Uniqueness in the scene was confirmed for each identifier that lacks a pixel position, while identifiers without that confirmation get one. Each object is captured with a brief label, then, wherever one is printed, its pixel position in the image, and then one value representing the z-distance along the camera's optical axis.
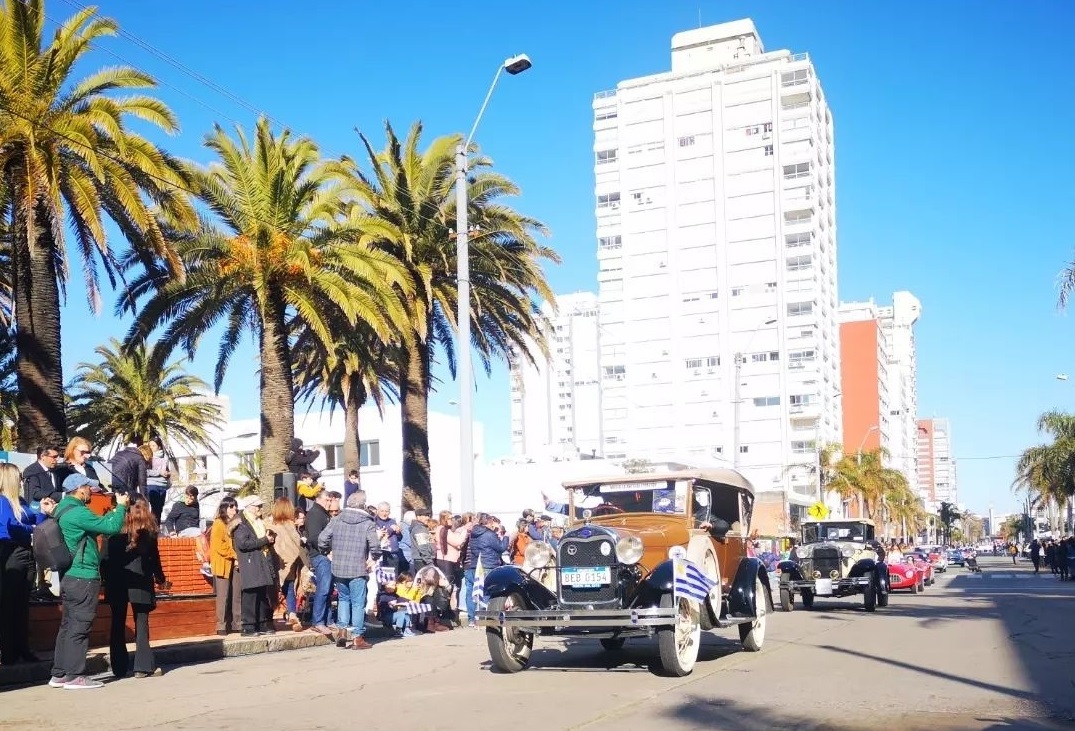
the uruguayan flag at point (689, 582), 11.28
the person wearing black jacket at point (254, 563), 14.40
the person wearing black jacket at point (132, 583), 11.48
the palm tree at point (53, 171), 18.39
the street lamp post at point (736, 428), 44.53
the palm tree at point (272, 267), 22.61
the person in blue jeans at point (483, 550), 19.11
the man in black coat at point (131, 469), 15.15
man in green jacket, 10.58
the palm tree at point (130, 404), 43.34
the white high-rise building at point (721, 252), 103.00
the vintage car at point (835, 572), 23.08
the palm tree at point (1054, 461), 69.81
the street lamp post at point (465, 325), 21.22
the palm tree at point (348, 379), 30.98
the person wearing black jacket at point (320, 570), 15.55
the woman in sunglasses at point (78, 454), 12.43
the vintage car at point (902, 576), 33.25
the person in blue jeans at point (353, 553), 14.24
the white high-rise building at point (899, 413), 157.75
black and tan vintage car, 11.21
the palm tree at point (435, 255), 26.92
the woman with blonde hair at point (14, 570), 10.93
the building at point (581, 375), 141.88
